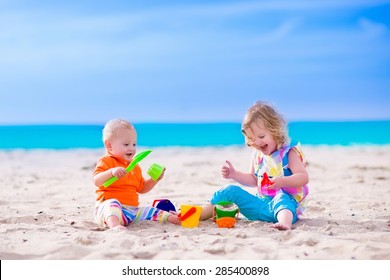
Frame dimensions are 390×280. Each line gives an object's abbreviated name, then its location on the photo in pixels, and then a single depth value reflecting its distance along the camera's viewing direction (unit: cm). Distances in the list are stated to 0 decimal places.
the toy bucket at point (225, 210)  415
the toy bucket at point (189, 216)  419
